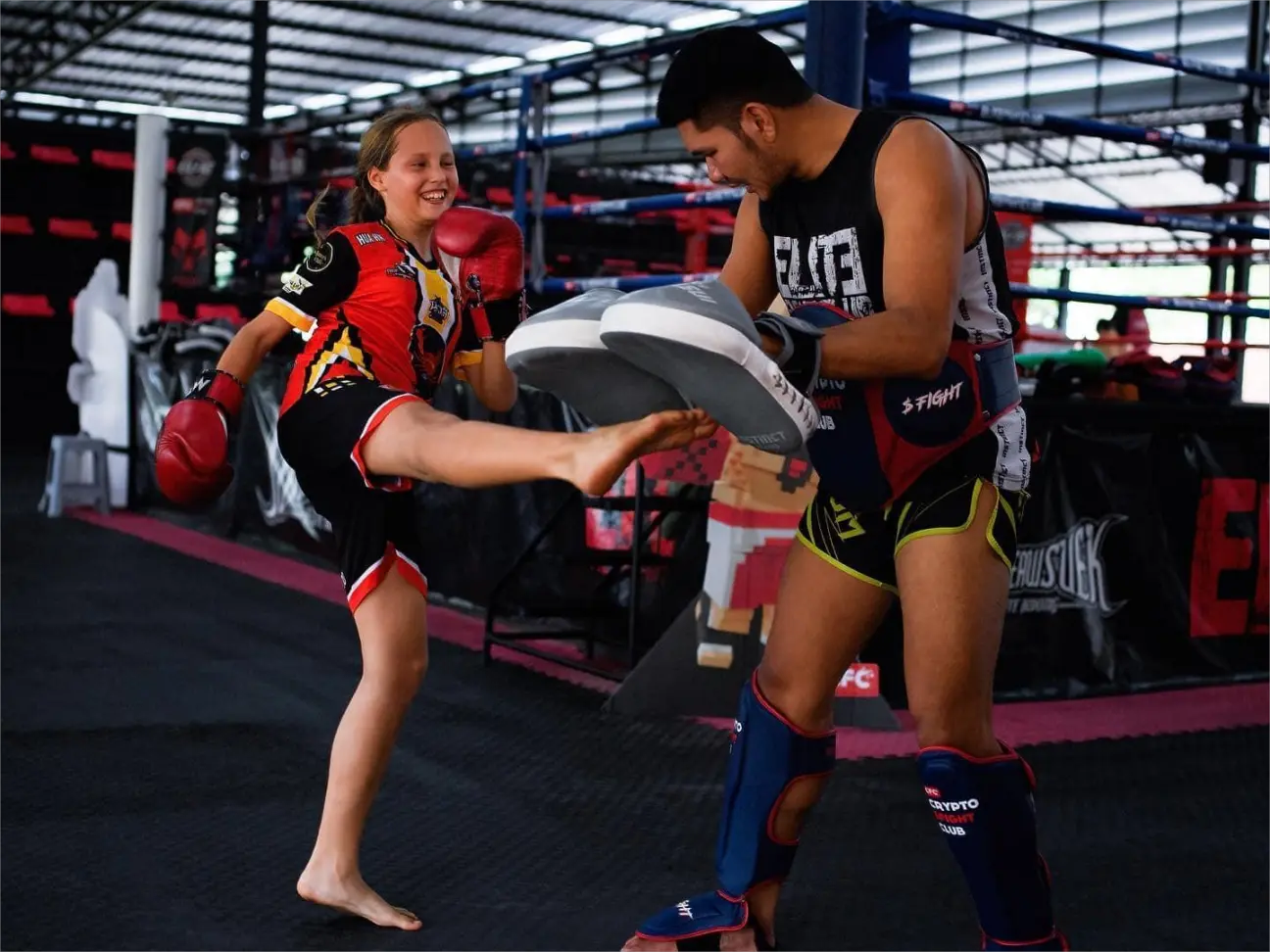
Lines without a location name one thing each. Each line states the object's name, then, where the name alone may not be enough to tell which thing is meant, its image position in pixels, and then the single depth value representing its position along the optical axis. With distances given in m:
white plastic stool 7.63
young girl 2.14
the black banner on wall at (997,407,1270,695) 4.16
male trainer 1.64
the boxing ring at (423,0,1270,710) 3.55
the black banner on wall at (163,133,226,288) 8.87
